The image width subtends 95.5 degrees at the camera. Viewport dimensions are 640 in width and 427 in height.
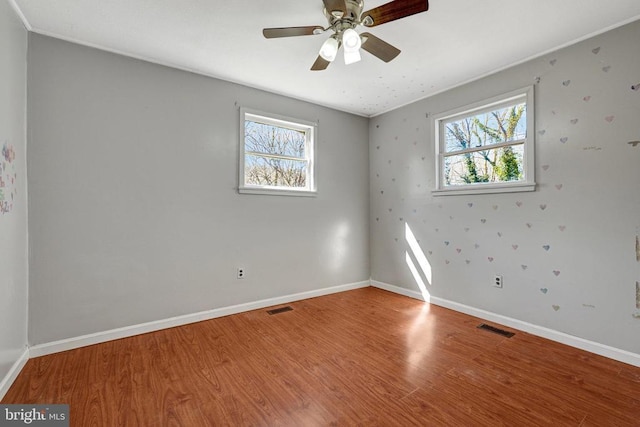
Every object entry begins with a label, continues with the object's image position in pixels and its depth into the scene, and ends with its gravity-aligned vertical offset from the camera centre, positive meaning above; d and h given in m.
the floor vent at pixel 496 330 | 2.67 -1.14
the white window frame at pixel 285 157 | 3.24 +0.76
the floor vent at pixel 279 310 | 3.25 -1.13
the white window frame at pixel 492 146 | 2.68 +0.67
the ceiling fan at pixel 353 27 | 1.66 +1.16
